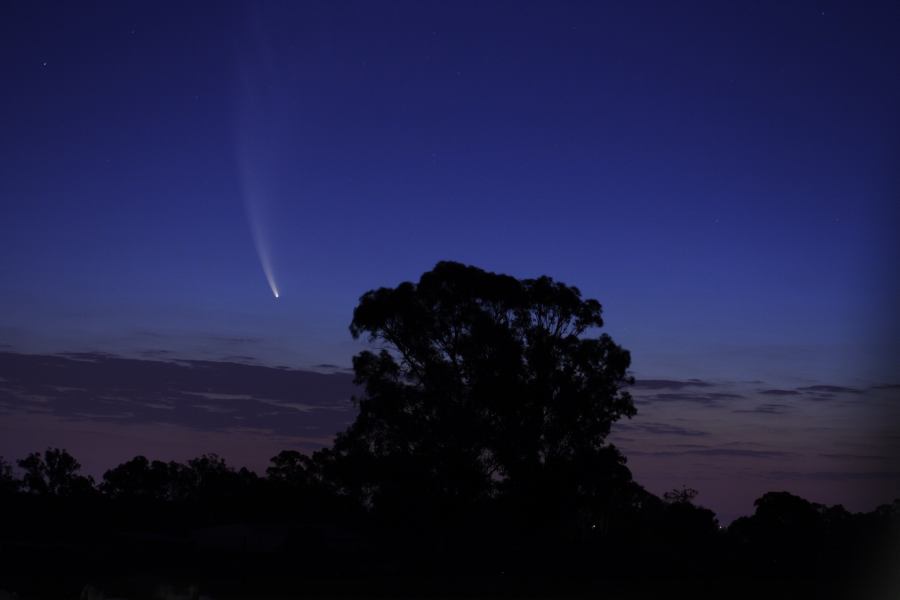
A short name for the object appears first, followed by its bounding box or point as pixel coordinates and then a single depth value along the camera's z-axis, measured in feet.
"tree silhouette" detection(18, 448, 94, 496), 287.69
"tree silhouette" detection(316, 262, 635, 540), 136.77
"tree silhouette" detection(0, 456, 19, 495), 274.44
